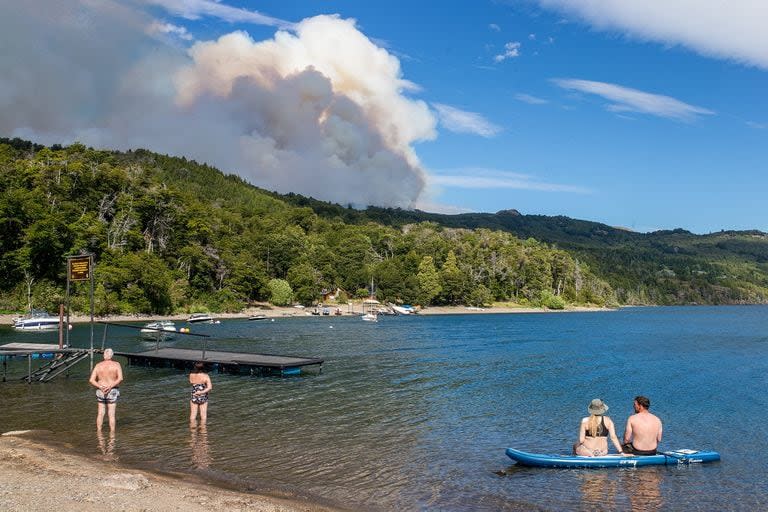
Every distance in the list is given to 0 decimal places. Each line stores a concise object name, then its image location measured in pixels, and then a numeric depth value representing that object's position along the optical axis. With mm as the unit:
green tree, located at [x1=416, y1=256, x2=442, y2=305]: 189250
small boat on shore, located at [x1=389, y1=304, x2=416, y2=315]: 172500
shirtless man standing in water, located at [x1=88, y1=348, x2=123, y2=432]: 23469
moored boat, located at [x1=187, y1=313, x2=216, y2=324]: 115988
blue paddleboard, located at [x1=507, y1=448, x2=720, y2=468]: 20062
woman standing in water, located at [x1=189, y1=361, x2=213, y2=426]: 24359
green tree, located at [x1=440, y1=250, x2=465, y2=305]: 195375
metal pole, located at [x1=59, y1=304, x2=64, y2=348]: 41375
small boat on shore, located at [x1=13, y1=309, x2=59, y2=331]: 80625
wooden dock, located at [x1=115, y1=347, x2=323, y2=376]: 43406
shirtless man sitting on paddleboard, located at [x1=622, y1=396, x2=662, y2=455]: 20672
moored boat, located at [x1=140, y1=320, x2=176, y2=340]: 72369
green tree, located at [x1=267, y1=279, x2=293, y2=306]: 157125
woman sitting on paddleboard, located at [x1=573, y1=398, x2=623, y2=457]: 20125
